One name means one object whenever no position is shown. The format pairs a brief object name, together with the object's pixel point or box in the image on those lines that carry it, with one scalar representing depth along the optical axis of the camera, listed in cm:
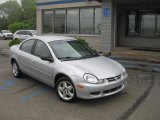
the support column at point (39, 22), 1389
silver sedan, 421
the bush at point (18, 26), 3713
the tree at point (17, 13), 4216
